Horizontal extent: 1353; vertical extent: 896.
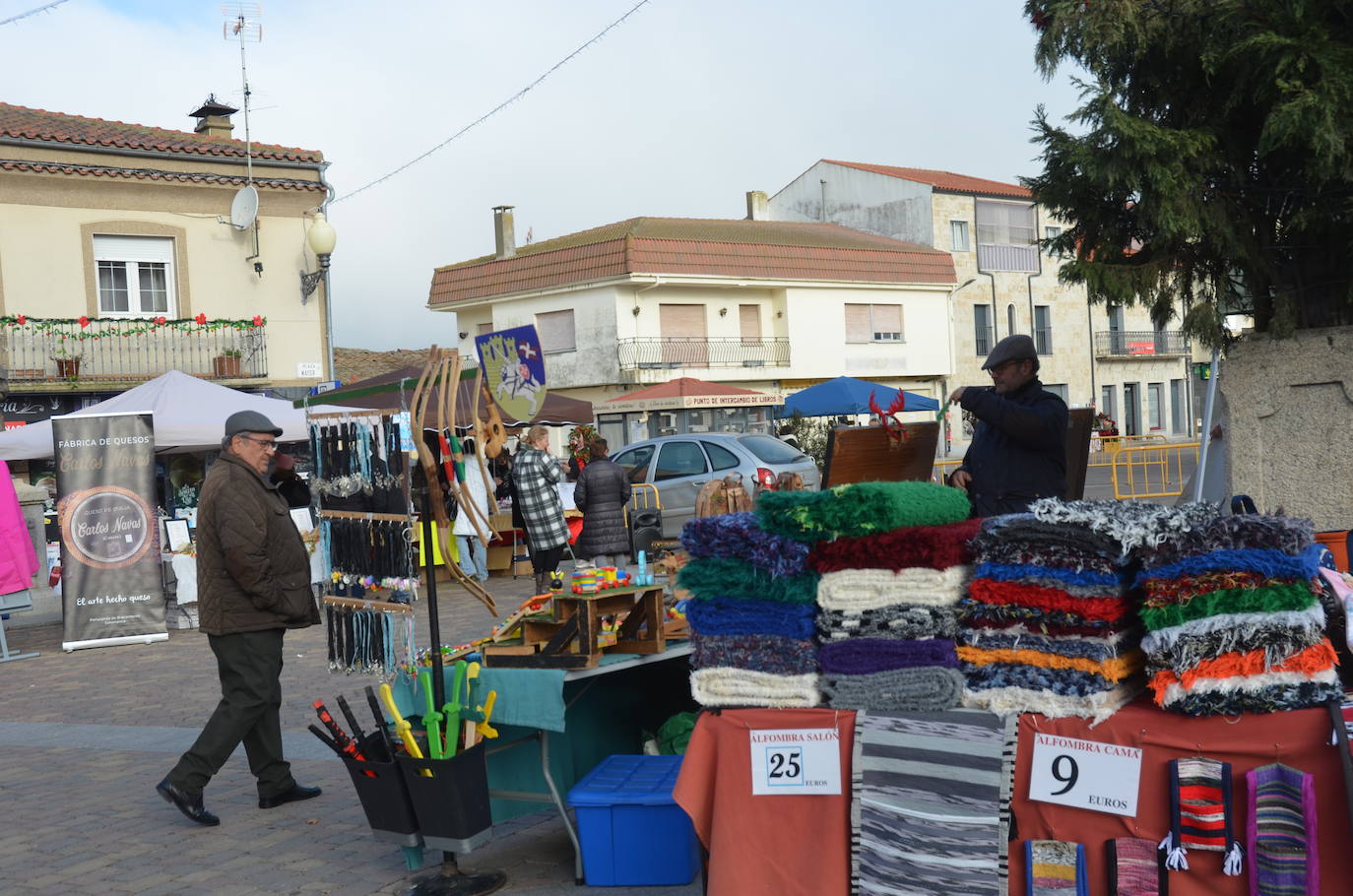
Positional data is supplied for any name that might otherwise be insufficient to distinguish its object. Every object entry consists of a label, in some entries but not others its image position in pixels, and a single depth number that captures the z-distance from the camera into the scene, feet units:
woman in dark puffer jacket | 37.42
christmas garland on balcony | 68.13
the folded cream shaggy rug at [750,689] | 12.57
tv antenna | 71.82
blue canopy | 68.23
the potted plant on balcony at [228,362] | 72.95
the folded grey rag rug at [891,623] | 11.82
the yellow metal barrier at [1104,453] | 85.46
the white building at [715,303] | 118.73
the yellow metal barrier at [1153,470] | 72.69
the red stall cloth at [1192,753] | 10.21
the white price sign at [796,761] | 12.37
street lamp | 72.38
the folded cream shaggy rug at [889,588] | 11.82
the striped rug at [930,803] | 11.48
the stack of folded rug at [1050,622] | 10.94
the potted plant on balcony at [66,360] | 69.21
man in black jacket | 15.14
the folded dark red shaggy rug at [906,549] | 11.77
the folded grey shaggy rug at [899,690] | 11.75
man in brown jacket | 19.07
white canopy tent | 44.39
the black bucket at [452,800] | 14.85
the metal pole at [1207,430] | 29.50
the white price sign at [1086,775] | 10.99
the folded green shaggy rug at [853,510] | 11.93
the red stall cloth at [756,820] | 12.36
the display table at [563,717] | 15.30
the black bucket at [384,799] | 15.29
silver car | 54.44
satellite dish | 71.87
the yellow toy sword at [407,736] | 15.16
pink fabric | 38.06
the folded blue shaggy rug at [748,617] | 12.45
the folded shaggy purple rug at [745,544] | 12.38
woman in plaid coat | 34.12
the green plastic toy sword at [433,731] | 15.23
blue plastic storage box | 15.20
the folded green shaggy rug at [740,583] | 12.42
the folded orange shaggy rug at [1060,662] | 10.96
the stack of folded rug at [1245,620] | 10.34
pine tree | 26.22
